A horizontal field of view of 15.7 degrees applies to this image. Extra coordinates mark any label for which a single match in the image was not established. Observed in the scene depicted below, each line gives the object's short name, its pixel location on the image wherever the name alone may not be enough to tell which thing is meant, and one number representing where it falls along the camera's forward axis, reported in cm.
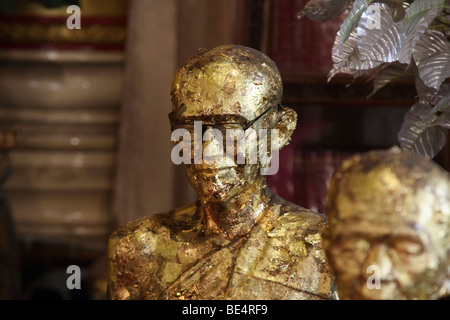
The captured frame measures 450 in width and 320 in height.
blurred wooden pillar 400
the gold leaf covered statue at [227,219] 247
